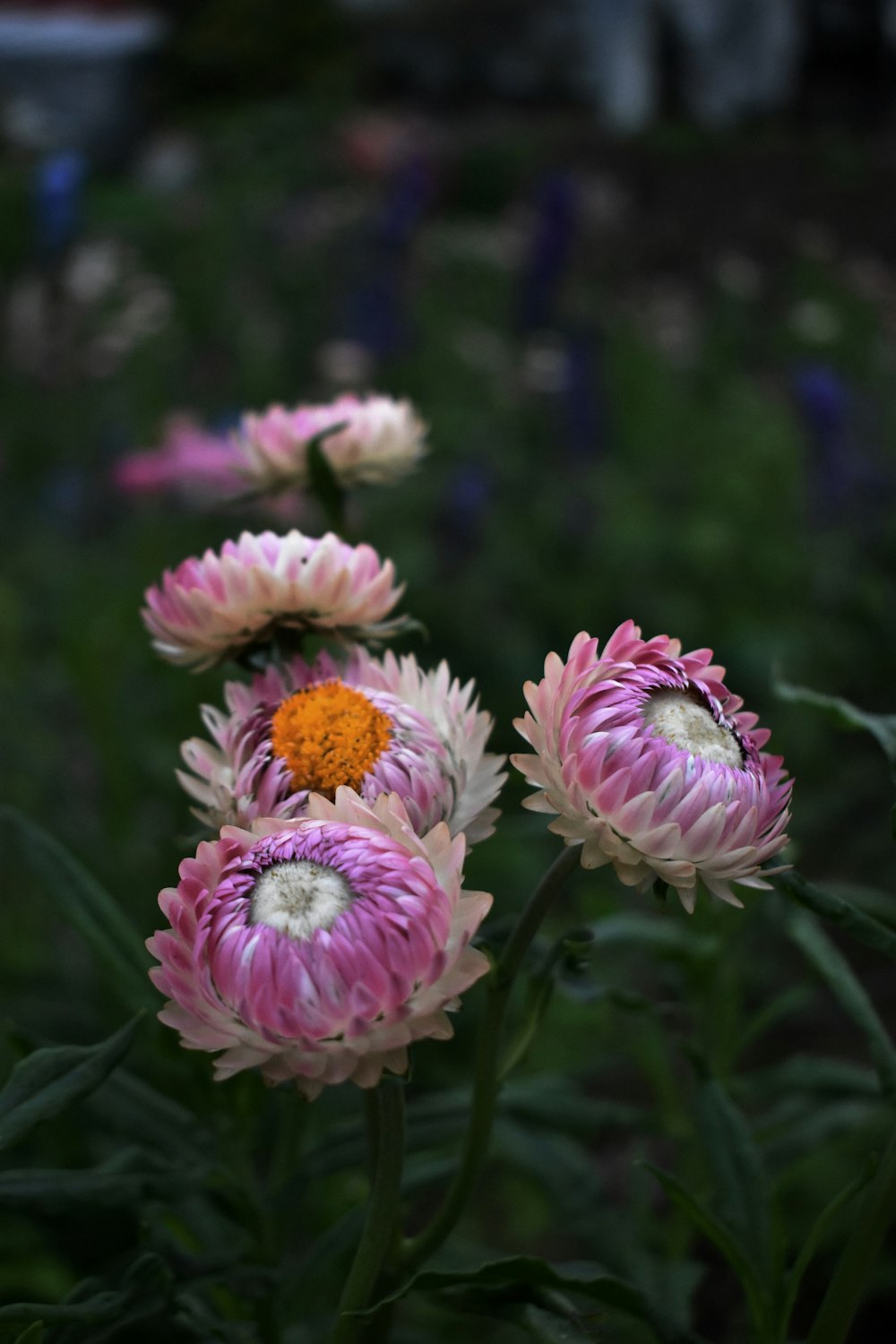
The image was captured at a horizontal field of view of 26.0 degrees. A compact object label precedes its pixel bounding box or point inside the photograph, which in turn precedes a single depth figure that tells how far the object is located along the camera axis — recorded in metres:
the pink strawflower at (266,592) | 0.35
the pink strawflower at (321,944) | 0.28
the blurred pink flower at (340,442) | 0.42
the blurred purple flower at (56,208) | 1.04
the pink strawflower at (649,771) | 0.29
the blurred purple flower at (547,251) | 1.33
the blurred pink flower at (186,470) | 0.82
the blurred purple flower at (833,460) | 1.14
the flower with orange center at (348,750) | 0.31
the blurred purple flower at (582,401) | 1.22
